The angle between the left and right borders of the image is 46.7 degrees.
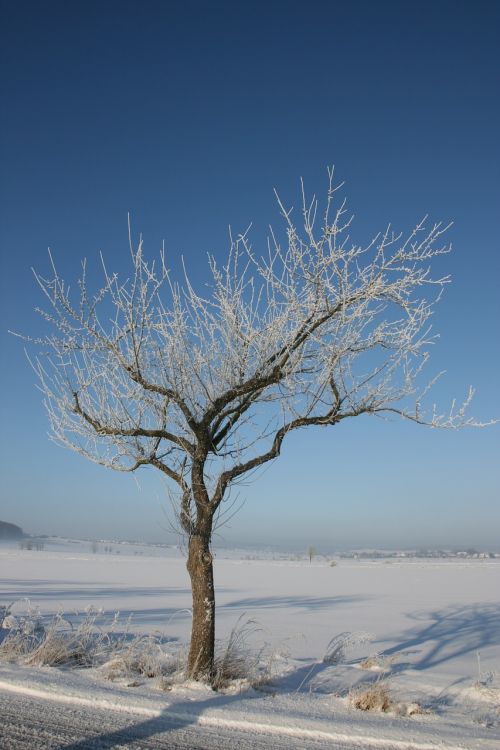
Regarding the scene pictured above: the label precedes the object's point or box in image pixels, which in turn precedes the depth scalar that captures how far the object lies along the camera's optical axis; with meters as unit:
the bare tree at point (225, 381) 6.36
